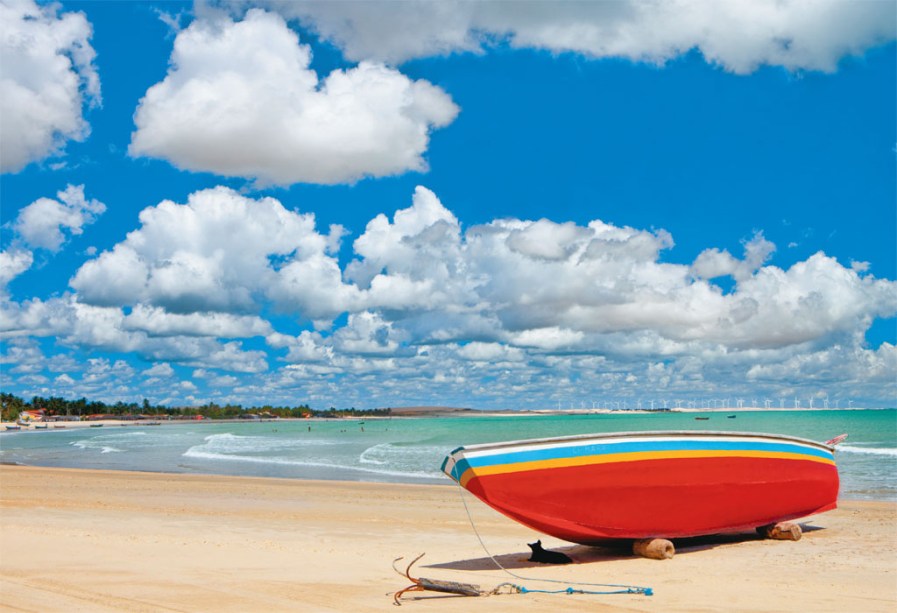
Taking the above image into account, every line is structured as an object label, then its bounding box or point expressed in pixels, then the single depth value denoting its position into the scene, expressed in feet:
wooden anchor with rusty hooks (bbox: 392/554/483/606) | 25.00
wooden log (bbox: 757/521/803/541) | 37.73
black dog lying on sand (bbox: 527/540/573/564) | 31.76
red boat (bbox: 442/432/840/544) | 31.37
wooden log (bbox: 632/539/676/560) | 32.63
